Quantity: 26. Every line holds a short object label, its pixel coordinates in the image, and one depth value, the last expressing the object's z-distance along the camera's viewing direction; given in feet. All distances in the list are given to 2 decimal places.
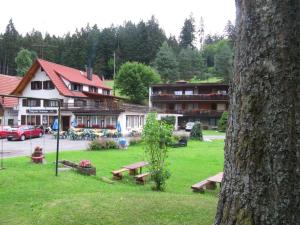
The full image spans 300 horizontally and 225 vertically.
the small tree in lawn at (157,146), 40.14
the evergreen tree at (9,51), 297.33
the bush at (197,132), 123.54
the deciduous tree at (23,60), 275.59
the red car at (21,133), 115.24
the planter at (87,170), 48.26
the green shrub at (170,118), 167.22
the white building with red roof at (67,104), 146.41
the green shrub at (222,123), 171.01
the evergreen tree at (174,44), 341.10
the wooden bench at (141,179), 44.47
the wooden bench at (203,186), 39.18
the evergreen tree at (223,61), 283.59
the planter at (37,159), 57.16
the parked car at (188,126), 175.33
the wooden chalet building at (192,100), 200.95
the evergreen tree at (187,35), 378.53
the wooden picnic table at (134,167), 48.42
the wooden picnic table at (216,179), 38.99
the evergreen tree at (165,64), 281.95
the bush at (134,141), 103.97
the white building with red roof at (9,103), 170.71
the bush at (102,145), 87.15
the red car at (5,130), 115.58
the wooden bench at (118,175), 46.73
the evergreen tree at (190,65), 301.22
